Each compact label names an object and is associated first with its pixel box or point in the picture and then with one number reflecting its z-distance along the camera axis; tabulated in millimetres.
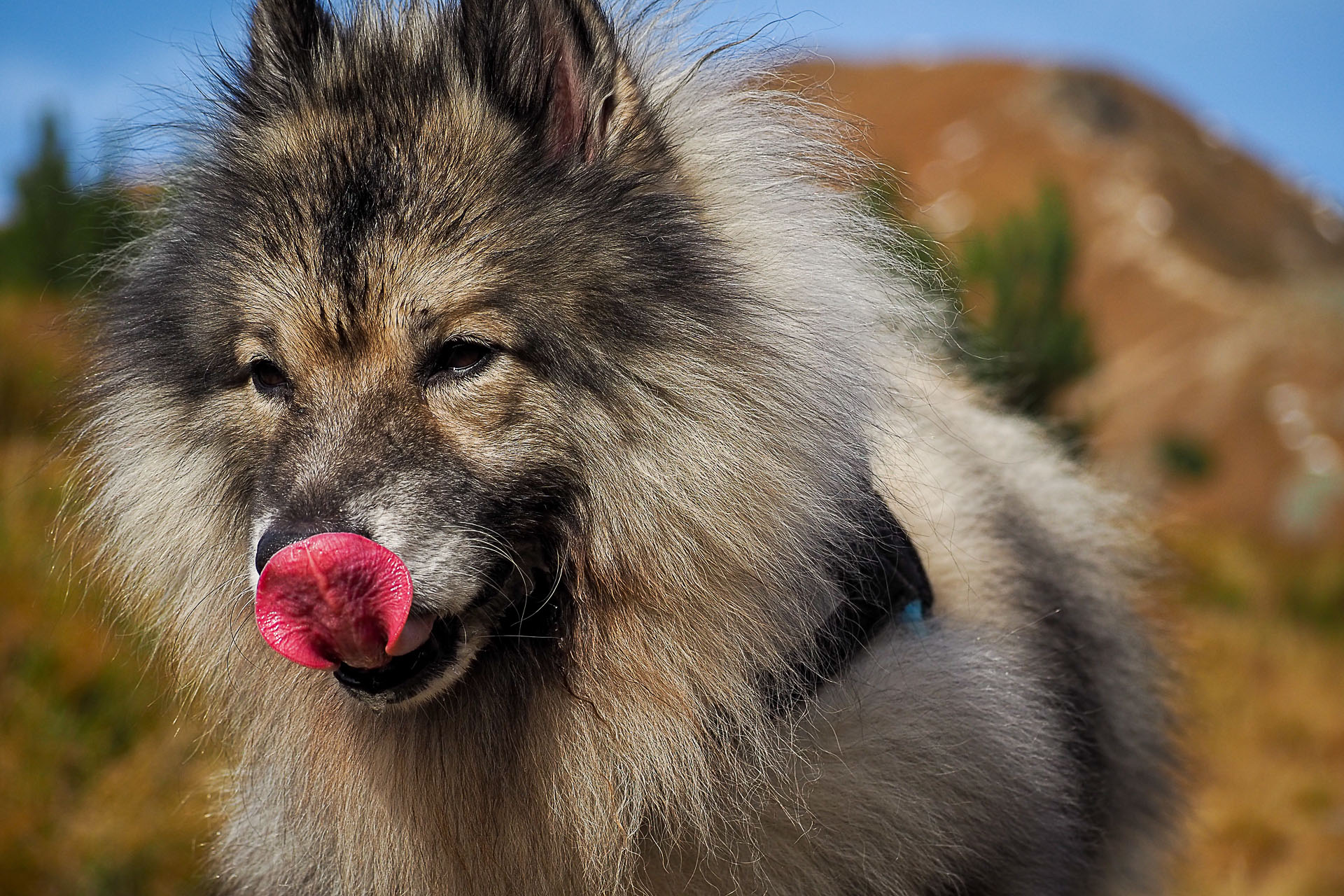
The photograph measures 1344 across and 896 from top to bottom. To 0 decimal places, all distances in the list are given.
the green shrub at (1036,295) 9148
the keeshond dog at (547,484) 2014
